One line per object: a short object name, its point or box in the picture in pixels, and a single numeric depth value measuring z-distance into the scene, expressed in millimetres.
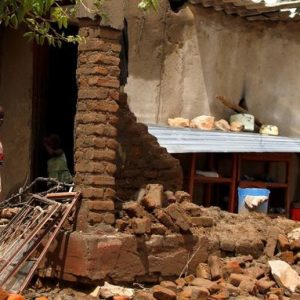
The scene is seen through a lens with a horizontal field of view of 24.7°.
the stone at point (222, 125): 11807
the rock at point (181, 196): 7398
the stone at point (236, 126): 11977
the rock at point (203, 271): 7008
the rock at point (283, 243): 7801
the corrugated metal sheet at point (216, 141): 10067
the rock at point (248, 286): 6801
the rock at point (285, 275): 7051
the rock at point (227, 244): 7474
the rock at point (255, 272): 7152
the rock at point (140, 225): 6504
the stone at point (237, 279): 6891
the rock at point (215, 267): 6964
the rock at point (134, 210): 6652
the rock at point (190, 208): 7332
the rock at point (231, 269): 7133
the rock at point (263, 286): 6863
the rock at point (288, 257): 7734
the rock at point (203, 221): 7408
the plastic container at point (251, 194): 10789
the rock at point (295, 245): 7824
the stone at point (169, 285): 6539
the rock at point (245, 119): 12065
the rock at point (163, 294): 6281
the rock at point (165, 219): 6781
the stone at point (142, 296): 6289
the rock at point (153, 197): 6793
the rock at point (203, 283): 6637
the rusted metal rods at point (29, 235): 5963
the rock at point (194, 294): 6328
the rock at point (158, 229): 6734
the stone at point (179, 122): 11273
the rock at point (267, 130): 12586
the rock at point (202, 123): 11453
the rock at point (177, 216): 6883
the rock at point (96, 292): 6215
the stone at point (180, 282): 6734
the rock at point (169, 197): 7168
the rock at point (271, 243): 7773
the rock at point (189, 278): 6871
